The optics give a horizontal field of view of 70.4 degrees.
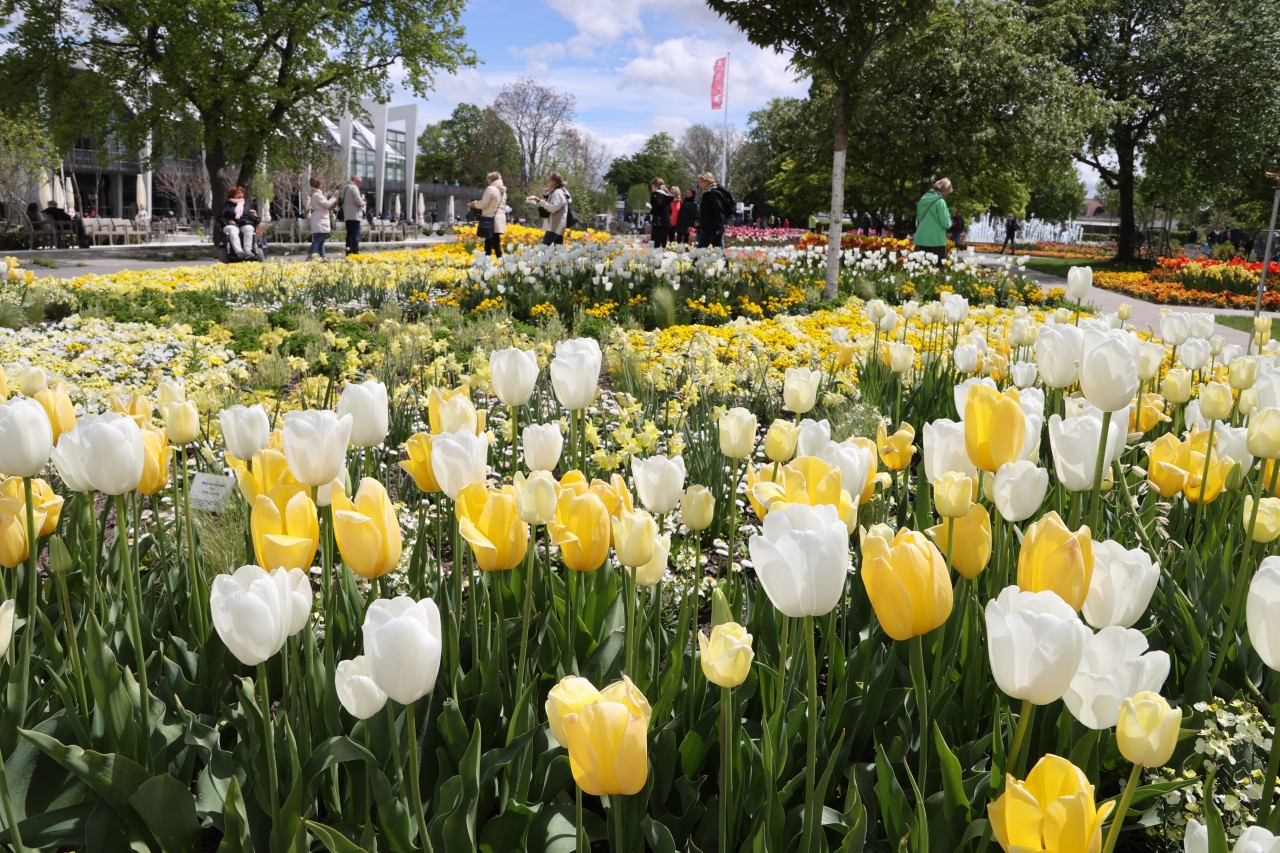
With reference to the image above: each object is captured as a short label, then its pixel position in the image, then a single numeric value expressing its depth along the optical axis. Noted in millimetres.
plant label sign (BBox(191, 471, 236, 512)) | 2398
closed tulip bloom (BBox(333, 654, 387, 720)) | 1222
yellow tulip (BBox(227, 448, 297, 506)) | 1628
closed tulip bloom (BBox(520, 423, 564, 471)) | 1793
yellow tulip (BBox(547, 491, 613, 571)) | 1472
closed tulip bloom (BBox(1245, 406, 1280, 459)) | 1864
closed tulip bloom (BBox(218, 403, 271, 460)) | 1895
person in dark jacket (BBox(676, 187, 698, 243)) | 17734
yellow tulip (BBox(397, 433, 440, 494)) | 1828
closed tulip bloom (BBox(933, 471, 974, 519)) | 1545
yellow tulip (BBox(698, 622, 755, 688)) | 1091
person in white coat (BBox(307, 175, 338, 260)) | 16438
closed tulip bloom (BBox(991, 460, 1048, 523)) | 1550
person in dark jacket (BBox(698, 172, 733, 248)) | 14320
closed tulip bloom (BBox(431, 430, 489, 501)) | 1564
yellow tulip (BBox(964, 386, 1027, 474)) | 1611
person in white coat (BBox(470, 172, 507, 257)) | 14547
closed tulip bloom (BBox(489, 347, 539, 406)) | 2107
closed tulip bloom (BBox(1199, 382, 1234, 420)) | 2383
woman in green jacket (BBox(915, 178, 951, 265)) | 12570
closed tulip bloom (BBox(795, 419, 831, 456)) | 1927
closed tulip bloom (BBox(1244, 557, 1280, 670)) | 1057
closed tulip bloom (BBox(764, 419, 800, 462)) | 1896
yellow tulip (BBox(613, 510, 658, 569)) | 1394
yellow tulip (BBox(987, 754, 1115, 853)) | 868
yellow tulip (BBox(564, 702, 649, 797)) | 984
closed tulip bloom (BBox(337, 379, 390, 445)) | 1890
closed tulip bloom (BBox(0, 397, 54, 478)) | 1550
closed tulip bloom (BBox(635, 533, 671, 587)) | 1514
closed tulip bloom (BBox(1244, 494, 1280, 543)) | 1687
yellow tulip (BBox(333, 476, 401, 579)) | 1364
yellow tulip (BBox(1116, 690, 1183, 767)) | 946
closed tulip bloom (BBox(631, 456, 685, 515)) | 1696
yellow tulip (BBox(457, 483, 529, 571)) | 1401
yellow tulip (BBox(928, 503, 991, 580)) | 1502
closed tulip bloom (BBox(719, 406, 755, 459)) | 1870
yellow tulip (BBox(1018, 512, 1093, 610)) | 1232
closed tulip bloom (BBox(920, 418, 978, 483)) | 1771
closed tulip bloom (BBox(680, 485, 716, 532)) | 1650
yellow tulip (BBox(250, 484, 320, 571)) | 1347
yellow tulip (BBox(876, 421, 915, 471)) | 2166
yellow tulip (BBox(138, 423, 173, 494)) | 1807
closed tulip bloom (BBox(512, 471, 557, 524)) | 1416
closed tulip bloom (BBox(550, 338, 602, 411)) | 2084
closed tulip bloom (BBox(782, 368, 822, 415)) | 2326
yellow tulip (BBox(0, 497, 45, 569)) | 1577
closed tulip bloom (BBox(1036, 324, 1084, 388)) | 2143
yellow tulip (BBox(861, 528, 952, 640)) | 1183
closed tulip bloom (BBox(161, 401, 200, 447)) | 2066
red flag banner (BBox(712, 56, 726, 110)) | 35938
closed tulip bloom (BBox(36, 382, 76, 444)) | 2009
